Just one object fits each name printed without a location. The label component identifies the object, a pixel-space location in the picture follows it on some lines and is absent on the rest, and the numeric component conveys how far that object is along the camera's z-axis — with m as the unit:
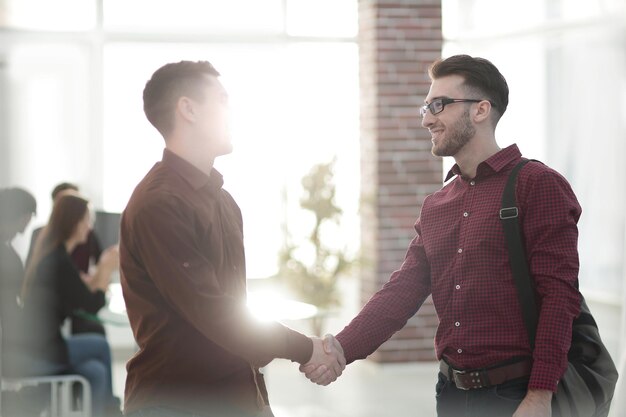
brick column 7.68
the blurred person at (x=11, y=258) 4.68
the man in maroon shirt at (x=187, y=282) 2.38
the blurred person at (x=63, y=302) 4.79
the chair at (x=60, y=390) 4.75
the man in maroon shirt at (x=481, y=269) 2.59
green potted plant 7.92
